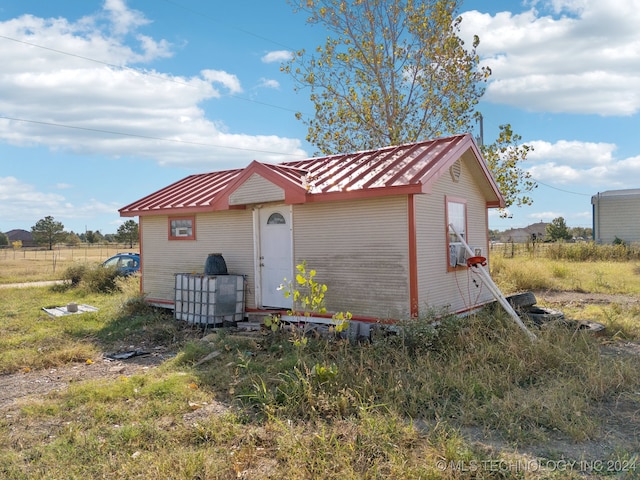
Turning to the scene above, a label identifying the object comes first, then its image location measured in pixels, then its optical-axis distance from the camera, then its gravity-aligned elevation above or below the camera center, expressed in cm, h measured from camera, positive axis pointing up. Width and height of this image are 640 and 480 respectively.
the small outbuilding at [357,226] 812 +27
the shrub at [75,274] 1876 -112
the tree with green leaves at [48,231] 6412 +197
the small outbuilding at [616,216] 2570 +97
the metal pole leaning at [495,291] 750 -97
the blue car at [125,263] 1812 -72
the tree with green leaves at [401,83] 1606 +531
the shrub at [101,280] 1758 -129
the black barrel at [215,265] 1032 -49
